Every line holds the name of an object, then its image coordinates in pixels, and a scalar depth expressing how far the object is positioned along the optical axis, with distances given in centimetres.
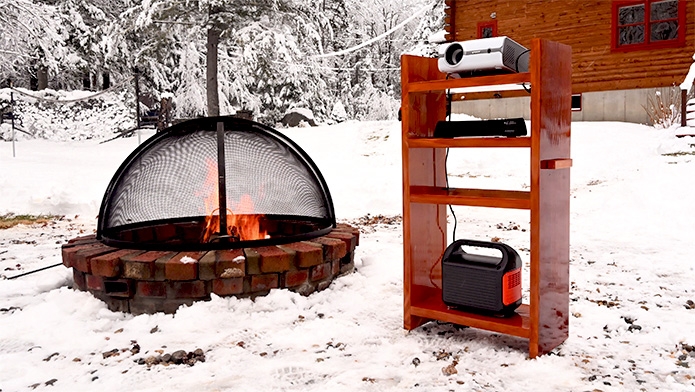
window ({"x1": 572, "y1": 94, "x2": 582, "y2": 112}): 1414
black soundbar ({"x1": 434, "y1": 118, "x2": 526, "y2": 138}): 257
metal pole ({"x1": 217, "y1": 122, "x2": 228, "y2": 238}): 361
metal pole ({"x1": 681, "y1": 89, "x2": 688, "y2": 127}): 1022
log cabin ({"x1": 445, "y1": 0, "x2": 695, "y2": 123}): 1288
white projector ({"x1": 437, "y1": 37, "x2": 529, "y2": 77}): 258
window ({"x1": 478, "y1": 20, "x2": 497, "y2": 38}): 1509
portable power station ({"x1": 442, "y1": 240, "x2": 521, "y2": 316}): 271
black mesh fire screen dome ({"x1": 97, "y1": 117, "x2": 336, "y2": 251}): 370
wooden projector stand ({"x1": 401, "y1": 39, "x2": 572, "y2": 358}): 253
